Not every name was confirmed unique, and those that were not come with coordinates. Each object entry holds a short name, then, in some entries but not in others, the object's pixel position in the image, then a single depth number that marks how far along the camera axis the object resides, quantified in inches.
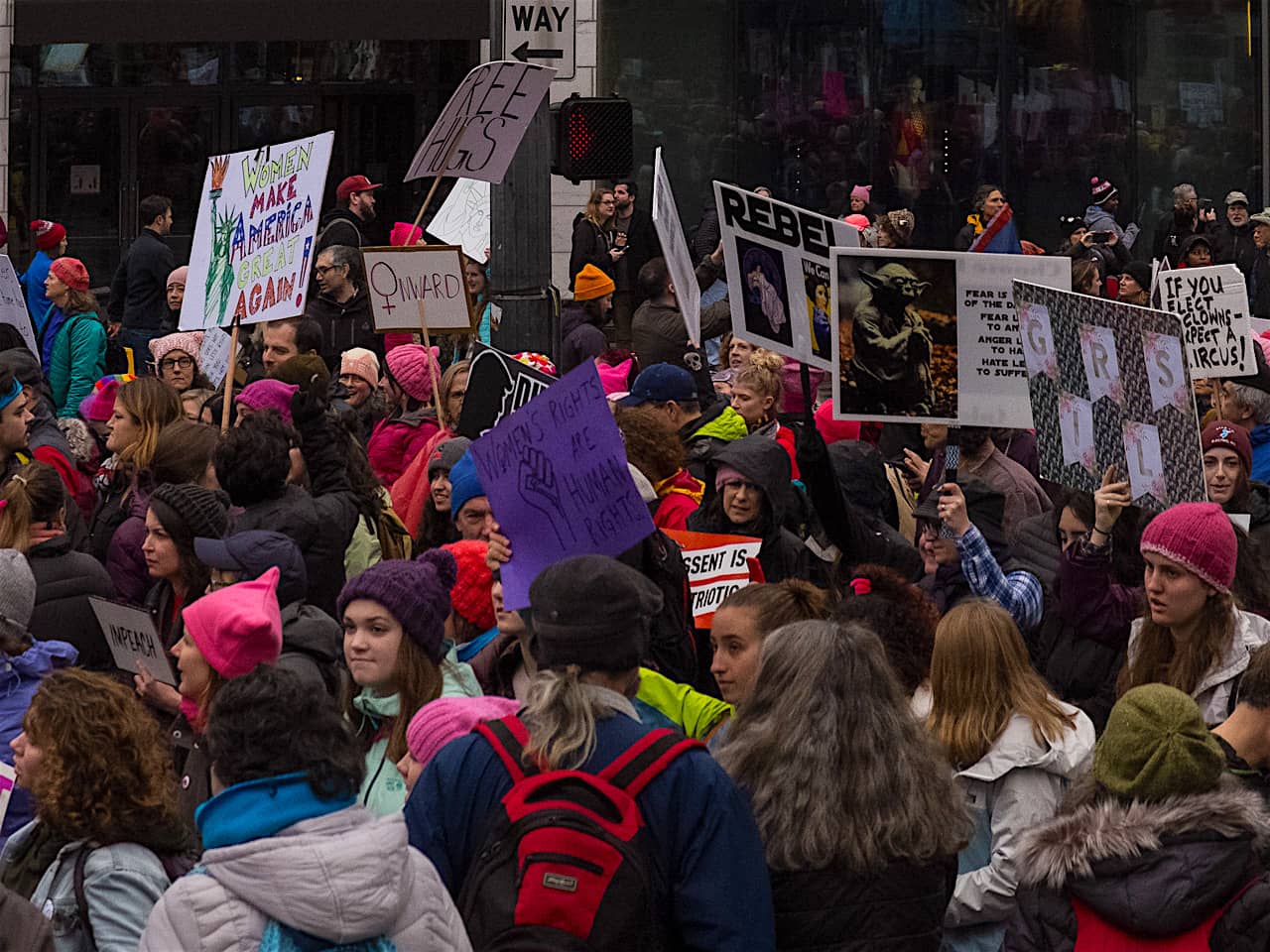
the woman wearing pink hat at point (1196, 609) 465.1
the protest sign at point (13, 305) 957.8
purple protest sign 430.6
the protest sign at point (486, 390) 660.1
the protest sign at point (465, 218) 1089.4
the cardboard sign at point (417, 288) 808.3
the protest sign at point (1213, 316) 797.9
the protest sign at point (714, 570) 536.1
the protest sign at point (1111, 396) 548.1
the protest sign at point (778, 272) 634.2
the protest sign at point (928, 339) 613.9
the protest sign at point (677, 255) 733.9
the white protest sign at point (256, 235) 754.8
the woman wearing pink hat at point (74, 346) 1024.2
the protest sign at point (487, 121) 828.0
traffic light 909.2
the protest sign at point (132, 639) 478.6
